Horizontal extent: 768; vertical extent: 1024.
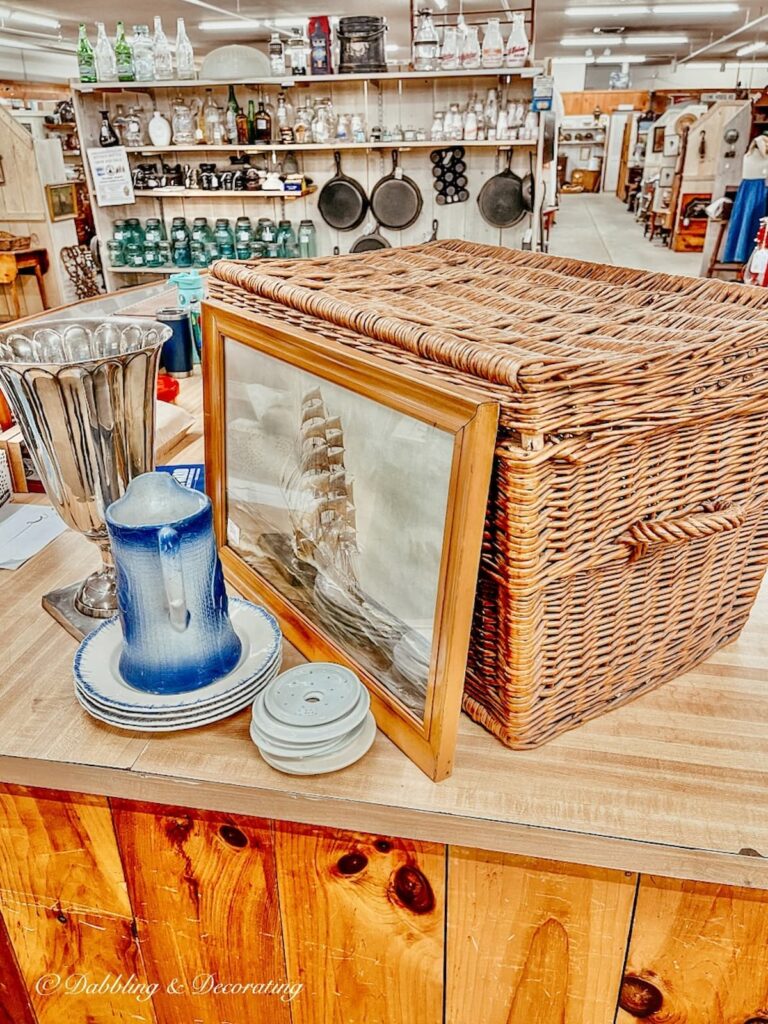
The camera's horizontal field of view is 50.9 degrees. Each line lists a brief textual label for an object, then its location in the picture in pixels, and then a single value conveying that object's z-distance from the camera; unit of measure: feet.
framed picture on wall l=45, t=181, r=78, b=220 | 23.54
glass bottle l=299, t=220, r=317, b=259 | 16.78
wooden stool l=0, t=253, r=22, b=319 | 21.88
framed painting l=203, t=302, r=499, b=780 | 2.27
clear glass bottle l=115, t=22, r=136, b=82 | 15.74
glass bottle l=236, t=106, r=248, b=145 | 16.08
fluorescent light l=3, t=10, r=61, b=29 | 33.05
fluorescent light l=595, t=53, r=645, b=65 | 58.97
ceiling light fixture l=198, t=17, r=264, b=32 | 36.70
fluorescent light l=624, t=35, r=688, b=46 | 47.21
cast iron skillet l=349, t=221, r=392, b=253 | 16.56
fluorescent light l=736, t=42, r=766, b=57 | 49.28
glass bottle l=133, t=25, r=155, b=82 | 15.74
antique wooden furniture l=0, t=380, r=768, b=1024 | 2.43
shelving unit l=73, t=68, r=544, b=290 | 15.31
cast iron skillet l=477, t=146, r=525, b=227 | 15.72
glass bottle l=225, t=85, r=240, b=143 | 16.08
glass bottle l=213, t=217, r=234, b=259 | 17.15
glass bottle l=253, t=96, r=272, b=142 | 16.05
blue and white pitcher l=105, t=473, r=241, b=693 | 2.51
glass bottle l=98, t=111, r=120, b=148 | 16.75
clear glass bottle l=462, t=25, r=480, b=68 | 14.16
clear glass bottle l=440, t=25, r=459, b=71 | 14.25
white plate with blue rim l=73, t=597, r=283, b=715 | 2.69
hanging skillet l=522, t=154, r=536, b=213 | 15.69
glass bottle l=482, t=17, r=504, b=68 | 14.05
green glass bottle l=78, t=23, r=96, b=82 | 15.81
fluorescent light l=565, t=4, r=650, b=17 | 35.37
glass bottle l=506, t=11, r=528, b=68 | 13.93
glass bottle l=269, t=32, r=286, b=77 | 15.28
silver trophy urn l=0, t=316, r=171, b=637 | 2.96
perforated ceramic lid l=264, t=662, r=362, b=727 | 2.54
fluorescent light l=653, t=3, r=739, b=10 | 35.06
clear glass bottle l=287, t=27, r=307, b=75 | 15.26
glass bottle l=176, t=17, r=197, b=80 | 15.72
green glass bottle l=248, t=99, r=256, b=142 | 15.99
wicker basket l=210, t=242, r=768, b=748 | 2.18
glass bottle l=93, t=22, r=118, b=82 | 15.76
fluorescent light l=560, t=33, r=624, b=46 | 46.65
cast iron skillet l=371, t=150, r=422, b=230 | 16.25
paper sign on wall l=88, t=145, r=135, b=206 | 16.40
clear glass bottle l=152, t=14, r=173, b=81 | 15.75
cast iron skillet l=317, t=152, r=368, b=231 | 16.61
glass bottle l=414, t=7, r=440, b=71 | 14.26
